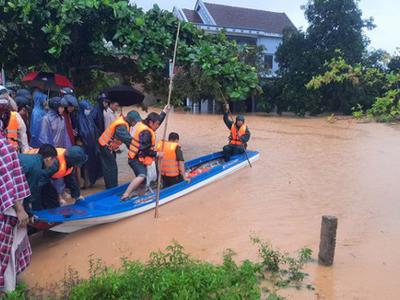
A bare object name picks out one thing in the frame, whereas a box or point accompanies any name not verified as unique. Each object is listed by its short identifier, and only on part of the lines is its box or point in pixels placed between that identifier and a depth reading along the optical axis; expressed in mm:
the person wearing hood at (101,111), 7953
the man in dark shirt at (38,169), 4520
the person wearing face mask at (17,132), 5934
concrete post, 4824
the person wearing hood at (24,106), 6705
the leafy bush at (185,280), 3723
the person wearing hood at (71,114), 6633
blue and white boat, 5309
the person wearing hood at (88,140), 7520
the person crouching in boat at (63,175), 5219
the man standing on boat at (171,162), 7277
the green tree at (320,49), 24062
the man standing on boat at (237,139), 10102
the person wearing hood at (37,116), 6750
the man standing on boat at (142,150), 6711
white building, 27609
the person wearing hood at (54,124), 6550
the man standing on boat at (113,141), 6977
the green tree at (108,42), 7277
